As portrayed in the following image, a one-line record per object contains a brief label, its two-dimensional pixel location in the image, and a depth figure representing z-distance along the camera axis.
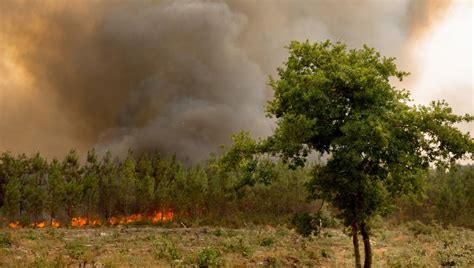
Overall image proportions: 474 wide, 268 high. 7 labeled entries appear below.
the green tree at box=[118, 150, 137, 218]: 128.75
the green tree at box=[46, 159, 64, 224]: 115.31
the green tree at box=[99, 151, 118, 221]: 132.62
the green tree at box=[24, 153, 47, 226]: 116.94
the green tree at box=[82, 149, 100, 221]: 126.25
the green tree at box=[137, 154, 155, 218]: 126.44
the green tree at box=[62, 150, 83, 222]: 118.00
